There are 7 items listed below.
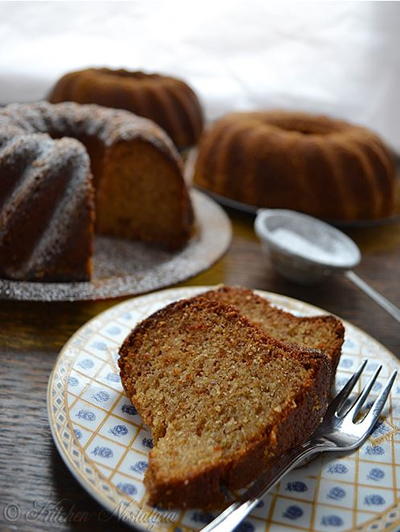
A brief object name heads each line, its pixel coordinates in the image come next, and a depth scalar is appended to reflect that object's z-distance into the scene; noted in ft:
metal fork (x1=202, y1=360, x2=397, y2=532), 0.70
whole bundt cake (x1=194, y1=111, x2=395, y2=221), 1.74
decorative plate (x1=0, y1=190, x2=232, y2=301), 1.21
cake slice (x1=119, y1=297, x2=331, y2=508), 0.73
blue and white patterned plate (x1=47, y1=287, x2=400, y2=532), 0.72
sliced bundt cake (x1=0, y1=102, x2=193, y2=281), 1.29
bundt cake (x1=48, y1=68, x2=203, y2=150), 2.11
